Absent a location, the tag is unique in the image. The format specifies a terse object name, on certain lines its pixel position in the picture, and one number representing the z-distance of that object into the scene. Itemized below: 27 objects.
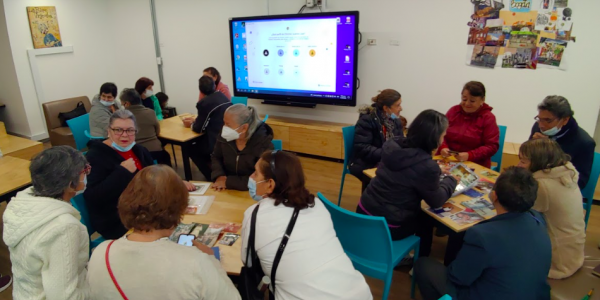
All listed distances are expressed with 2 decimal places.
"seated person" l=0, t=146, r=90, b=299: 1.53
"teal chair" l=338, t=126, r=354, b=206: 3.78
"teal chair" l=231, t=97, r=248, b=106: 5.22
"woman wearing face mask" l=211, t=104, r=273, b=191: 2.88
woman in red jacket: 3.28
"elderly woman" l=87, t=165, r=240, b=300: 1.34
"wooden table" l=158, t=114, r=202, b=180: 4.16
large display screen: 4.95
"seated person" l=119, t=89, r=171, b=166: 3.99
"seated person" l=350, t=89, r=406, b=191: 3.35
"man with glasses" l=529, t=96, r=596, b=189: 2.83
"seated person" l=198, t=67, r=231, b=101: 5.03
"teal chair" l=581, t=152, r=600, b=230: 2.87
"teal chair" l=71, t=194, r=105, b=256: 2.42
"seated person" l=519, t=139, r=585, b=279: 2.11
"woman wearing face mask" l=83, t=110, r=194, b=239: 2.45
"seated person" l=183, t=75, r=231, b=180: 4.10
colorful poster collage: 4.08
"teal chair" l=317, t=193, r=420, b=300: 2.04
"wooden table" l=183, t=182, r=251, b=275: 1.88
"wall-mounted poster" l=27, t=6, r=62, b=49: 5.97
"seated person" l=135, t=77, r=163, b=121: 4.81
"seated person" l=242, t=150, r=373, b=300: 1.55
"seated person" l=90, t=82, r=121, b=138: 4.07
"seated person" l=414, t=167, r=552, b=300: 1.75
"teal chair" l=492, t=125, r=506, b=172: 3.59
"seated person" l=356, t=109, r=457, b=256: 2.30
